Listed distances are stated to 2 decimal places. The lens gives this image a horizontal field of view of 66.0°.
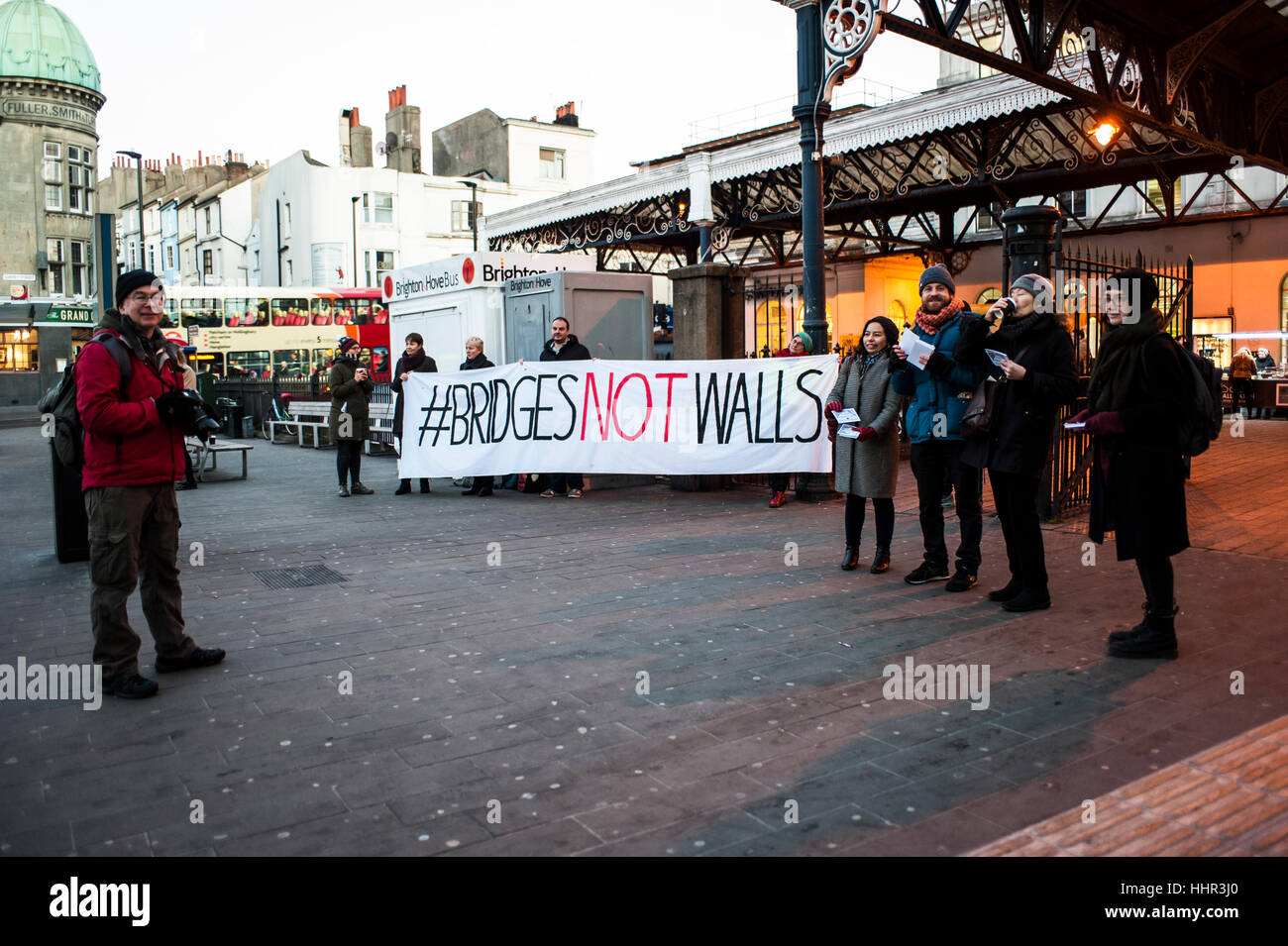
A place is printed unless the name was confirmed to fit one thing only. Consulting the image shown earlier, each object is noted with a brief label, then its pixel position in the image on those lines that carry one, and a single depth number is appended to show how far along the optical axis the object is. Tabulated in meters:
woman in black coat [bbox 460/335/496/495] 12.62
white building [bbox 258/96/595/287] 51.19
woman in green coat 12.05
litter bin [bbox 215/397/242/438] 23.33
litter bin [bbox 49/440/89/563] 8.48
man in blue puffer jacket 6.75
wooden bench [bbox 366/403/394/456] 17.25
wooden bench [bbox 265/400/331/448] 20.44
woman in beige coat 7.32
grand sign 43.44
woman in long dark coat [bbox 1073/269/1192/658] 5.21
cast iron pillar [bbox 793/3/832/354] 10.11
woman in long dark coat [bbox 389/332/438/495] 13.13
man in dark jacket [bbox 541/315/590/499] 12.07
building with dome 43.28
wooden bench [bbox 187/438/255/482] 14.40
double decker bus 34.53
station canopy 11.45
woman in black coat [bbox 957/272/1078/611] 6.05
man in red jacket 4.91
